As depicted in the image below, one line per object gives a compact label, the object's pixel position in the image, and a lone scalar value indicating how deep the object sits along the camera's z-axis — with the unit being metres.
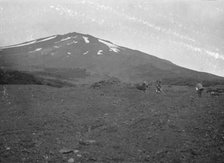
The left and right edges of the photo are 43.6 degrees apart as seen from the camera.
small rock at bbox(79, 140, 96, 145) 13.18
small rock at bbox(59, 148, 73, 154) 11.94
